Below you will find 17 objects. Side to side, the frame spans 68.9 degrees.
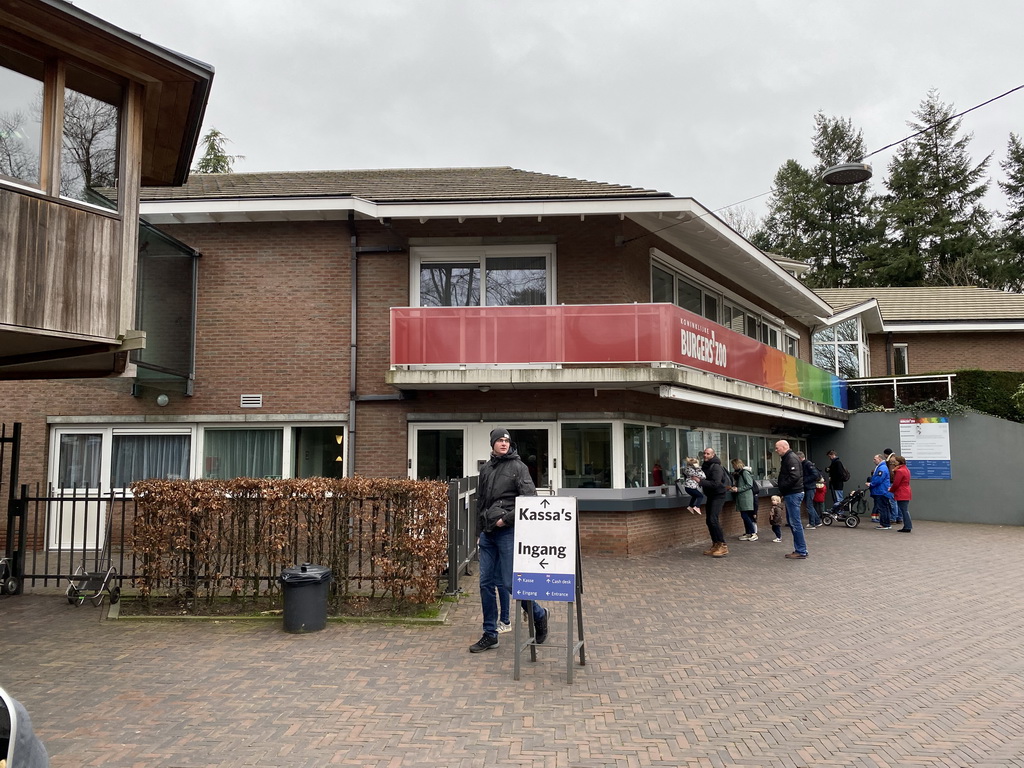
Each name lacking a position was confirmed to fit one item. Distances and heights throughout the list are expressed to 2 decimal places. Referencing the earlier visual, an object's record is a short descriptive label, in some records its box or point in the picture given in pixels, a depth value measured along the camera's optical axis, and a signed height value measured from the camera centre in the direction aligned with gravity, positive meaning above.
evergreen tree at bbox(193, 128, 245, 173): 39.31 +15.43
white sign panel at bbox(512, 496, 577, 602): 5.86 -0.81
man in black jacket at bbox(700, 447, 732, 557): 11.94 -0.89
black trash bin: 6.99 -1.40
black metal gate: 8.73 -1.18
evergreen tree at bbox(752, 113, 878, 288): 46.62 +13.98
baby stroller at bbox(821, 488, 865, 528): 17.06 -1.54
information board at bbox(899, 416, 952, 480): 18.88 -0.02
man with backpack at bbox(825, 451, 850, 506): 18.22 -0.72
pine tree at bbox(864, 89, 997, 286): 43.09 +13.79
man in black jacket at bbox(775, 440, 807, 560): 11.63 -0.72
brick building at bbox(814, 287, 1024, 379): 24.22 +3.73
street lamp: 10.88 +4.02
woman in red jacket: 16.05 -0.88
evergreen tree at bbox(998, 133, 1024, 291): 43.41 +13.53
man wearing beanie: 6.41 -0.74
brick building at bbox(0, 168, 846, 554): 11.76 +1.61
